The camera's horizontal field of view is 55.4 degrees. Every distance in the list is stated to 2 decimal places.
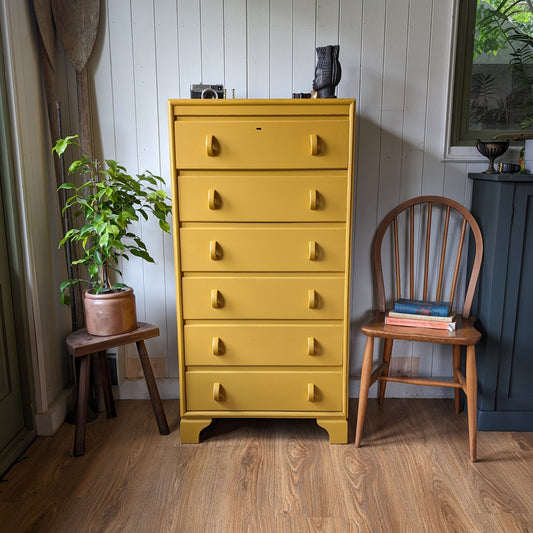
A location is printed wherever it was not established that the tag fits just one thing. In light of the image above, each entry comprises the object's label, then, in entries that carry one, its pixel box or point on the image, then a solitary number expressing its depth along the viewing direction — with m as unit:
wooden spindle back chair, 2.21
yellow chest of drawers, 1.89
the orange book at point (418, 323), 2.07
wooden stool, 1.99
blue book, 2.11
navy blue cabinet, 2.06
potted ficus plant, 1.93
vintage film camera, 2.03
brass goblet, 2.15
